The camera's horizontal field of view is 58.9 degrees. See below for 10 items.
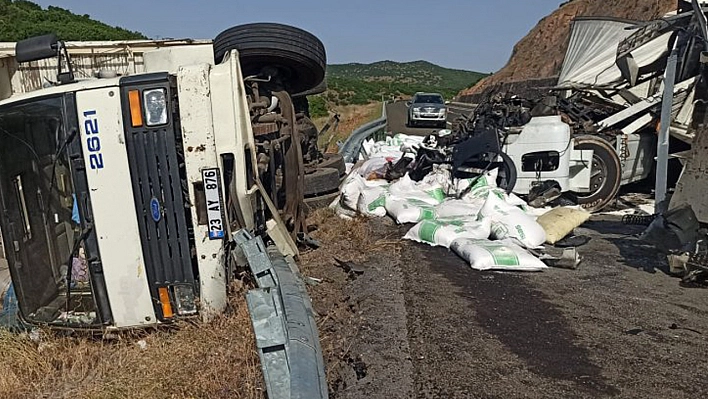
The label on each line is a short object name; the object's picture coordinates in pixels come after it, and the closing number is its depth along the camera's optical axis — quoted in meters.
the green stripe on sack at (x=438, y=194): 7.71
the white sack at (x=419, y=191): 7.64
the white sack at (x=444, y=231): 5.98
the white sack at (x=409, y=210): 6.97
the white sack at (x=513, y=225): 5.93
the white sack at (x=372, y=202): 7.40
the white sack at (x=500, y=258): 5.24
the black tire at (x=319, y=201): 6.87
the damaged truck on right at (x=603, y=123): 8.01
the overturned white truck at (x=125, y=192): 3.53
